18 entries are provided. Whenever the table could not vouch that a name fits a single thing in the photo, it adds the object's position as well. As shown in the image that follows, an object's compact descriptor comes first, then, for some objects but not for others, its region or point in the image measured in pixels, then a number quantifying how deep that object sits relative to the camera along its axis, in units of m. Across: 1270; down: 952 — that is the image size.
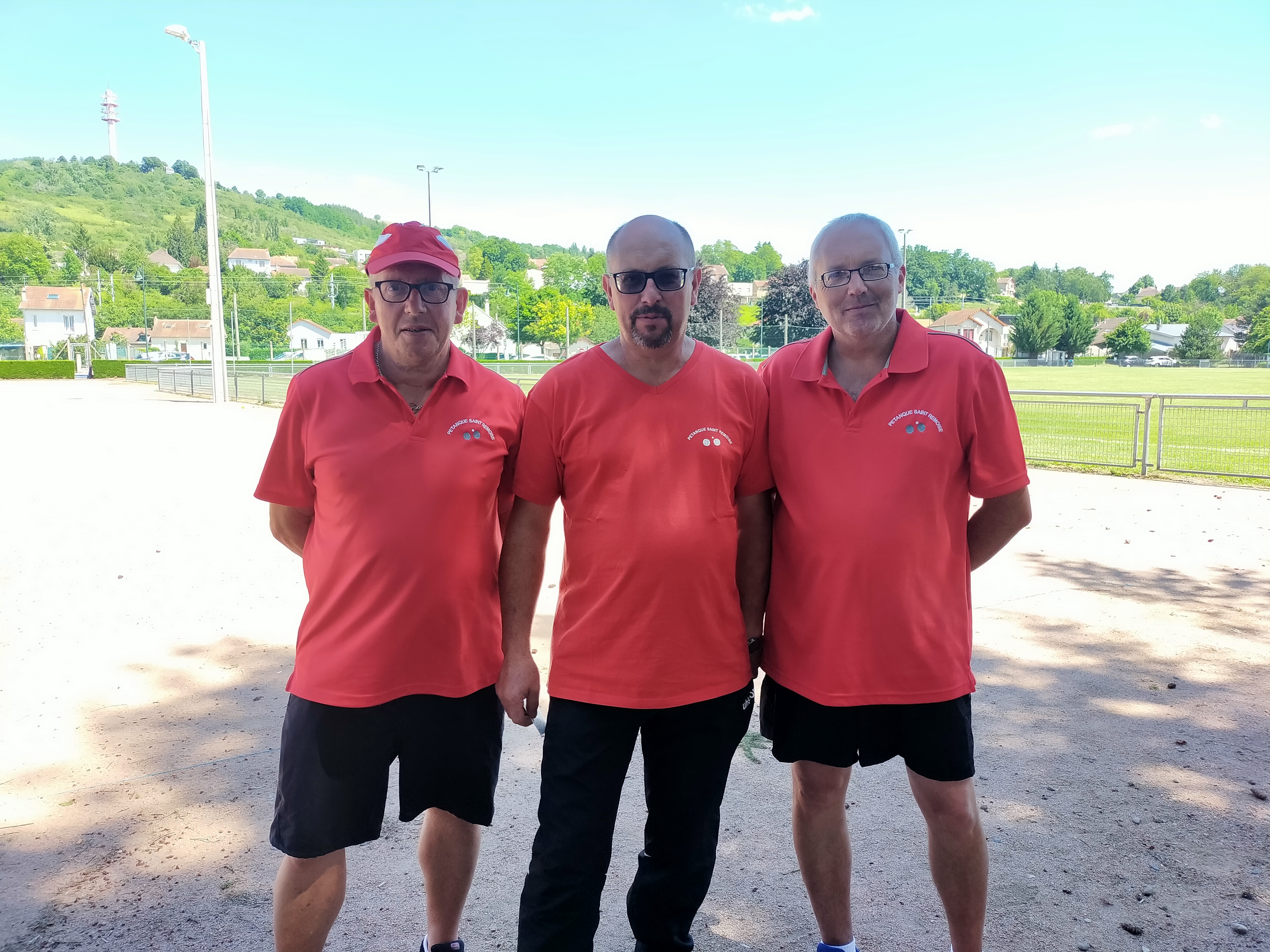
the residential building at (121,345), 107.00
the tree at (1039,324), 103.62
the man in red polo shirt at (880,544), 2.69
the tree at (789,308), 53.28
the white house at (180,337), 111.56
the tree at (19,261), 128.75
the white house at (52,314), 114.75
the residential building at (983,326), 107.69
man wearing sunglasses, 2.61
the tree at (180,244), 167.25
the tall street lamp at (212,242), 29.94
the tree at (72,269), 128.12
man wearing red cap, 2.64
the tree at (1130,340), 106.94
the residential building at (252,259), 162.62
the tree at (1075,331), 105.31
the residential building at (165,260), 166.82
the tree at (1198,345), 91.81
